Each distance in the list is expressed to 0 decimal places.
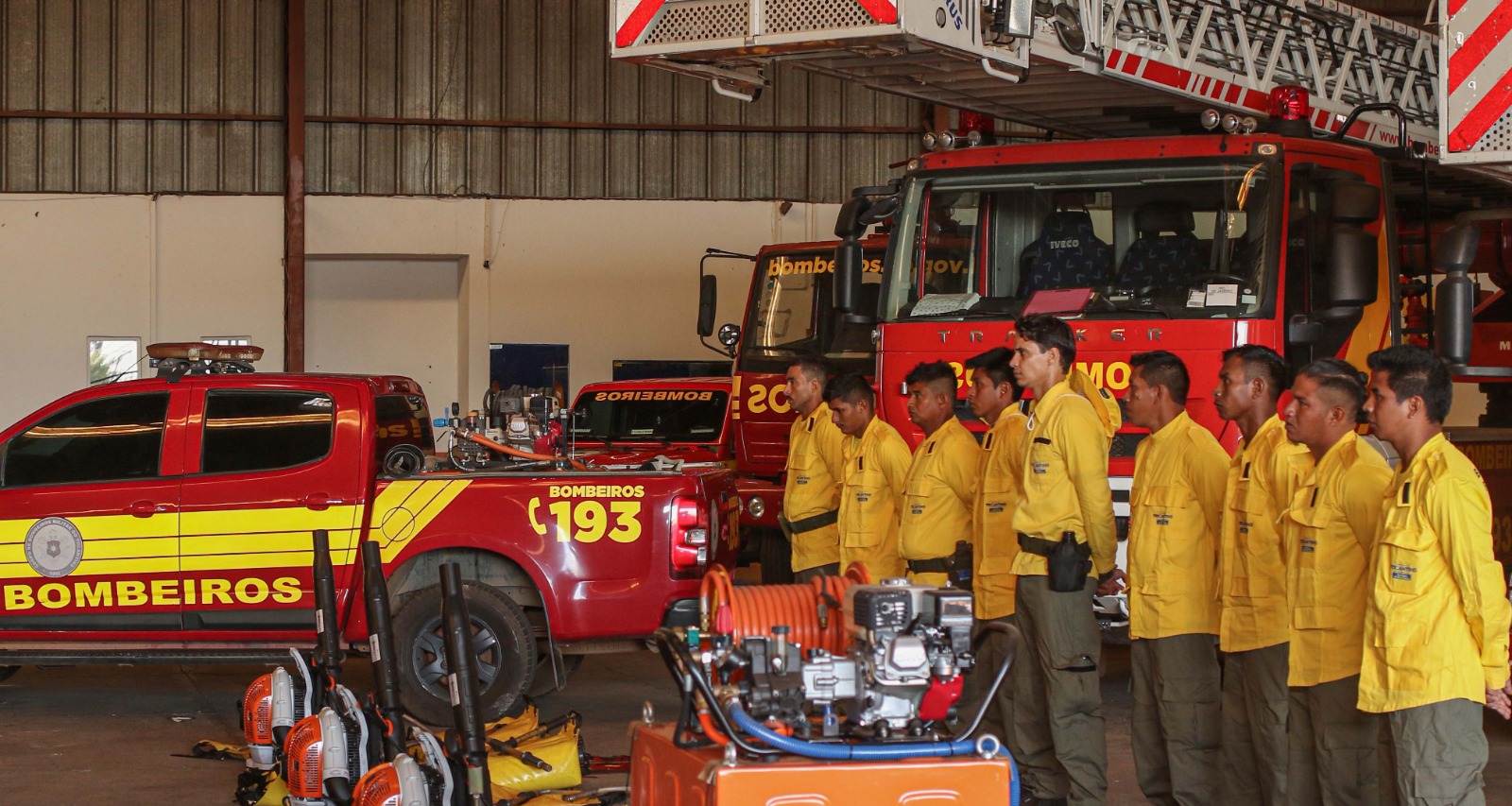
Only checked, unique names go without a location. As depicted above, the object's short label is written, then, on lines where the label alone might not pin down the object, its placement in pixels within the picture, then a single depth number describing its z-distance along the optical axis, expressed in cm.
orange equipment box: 400
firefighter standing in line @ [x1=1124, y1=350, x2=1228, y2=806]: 609
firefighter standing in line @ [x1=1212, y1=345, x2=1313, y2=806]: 565
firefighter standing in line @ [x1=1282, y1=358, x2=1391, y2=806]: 505
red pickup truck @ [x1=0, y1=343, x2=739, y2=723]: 831
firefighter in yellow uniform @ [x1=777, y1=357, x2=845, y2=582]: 859
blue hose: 413
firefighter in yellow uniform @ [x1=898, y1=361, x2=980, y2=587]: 714
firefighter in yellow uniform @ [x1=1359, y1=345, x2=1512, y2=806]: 456
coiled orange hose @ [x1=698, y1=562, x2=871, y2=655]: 475
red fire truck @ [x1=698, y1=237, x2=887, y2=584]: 1230
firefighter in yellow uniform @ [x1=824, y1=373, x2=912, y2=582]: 784
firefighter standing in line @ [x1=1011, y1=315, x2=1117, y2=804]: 612
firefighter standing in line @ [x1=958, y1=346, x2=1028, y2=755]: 665
